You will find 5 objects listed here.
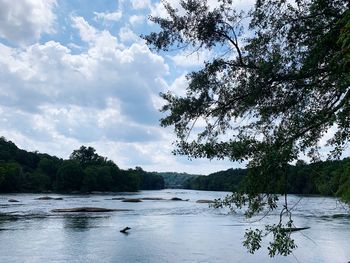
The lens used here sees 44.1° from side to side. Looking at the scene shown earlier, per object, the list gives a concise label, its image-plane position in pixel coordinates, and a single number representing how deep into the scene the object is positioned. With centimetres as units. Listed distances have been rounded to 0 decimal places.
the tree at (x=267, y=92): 923
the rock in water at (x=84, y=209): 5697
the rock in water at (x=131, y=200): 8619
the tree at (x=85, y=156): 18850
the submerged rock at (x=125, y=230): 3601
